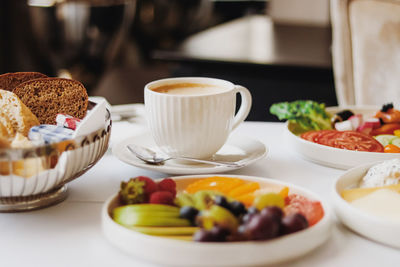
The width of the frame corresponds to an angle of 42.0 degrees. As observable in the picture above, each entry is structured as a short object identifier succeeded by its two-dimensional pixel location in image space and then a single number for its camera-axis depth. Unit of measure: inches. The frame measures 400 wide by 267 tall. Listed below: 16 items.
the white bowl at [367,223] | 25.0
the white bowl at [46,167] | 26.7
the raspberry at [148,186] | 27.3
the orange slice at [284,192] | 28.4
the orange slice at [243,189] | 28.4
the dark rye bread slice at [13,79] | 35.9
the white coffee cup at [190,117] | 34.6
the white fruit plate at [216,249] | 22.3
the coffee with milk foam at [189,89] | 37.6
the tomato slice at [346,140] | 37.9
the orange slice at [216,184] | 29.1
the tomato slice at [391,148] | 37.0
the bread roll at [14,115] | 32.0
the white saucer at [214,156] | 33.6
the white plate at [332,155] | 35.3
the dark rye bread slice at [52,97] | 35.0
